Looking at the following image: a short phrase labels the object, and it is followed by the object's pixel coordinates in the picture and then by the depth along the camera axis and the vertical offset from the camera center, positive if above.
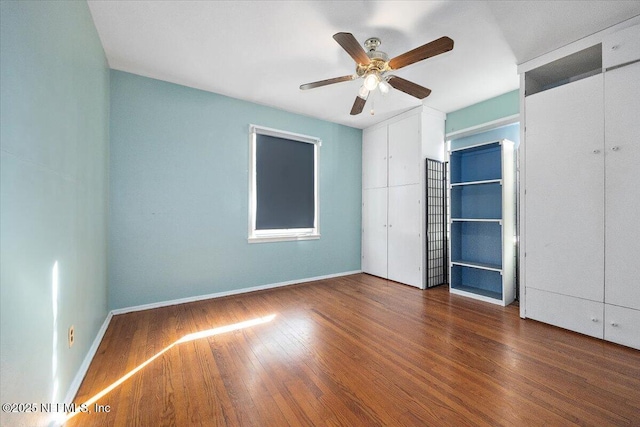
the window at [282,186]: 3.71 +0.43
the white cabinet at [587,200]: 2.05 +0.11
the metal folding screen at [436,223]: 3.84 -0.15
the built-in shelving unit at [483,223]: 3.13 -0.14
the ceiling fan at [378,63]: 1.85 +1.24
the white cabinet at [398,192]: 3.80 +0.35
